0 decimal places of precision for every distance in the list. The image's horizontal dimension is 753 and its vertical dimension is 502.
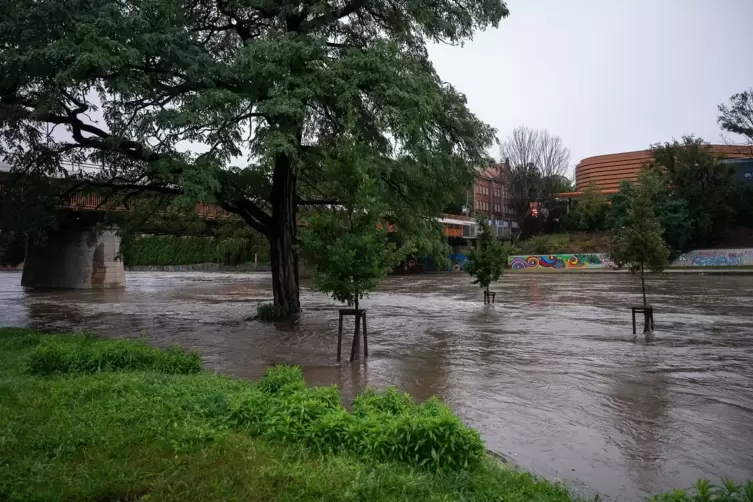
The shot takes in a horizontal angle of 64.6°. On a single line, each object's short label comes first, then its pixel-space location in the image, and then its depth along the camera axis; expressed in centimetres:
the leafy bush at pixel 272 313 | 2022
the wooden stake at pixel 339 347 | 1196
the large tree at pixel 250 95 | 1342
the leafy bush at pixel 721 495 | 346
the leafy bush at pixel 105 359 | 847
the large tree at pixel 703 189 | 5712
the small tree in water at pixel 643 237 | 1561
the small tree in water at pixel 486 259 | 2608
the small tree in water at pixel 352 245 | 1149
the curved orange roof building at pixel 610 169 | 8131
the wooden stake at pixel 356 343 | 1201
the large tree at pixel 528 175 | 7656
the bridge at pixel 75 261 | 4347
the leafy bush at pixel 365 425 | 489
